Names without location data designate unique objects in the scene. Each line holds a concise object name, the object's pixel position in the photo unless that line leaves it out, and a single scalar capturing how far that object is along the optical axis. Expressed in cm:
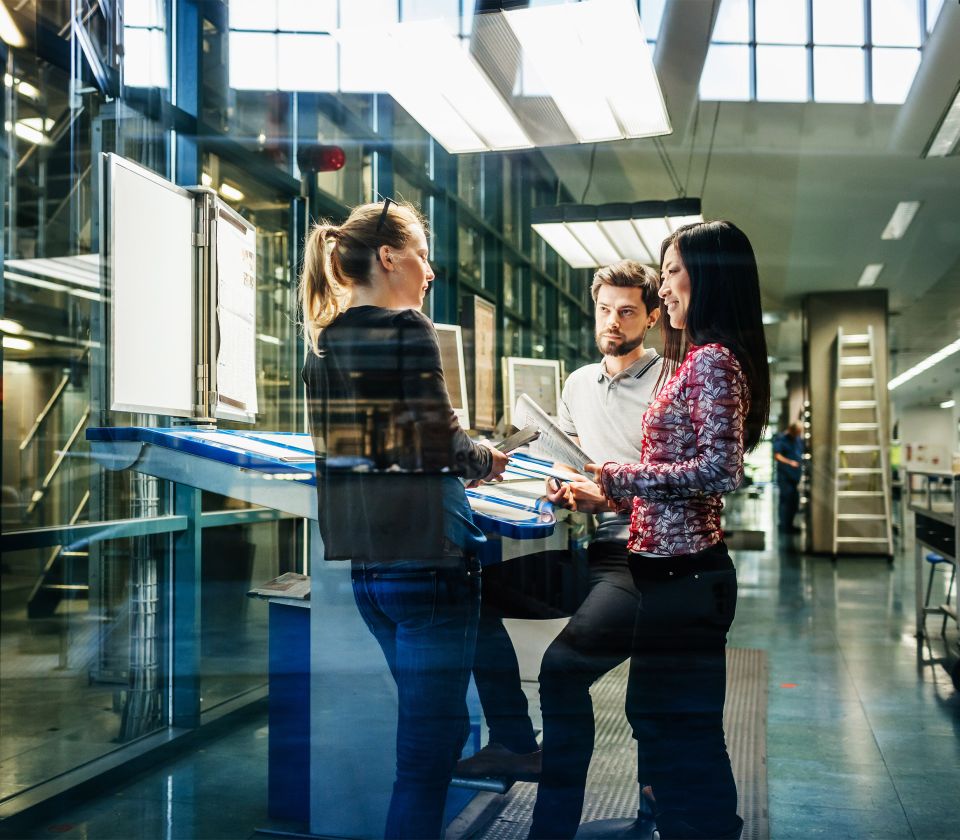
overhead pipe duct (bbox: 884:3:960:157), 226
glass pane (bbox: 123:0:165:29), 318
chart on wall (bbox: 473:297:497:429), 223
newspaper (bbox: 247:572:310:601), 242
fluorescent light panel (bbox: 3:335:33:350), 619
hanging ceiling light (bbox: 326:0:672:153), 231
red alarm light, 281
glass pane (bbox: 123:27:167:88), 324
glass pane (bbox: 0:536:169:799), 316
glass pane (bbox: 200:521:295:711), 300
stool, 259
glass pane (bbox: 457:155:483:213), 238
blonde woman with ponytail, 186
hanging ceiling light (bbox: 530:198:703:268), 203
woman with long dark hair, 180
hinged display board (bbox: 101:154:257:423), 252
